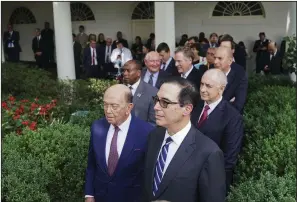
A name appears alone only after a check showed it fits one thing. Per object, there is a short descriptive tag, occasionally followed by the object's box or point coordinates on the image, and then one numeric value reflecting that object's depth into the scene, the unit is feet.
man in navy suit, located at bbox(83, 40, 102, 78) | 32.57
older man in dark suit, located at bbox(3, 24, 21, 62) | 41.19
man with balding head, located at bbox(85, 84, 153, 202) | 8.16
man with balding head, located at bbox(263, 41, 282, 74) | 29.84
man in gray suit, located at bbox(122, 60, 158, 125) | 11.58
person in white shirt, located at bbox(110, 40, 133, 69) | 30.84
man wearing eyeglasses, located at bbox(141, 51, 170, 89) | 14.46
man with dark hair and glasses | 6.56
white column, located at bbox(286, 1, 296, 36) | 29.84
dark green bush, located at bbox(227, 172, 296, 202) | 7.78
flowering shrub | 16.19
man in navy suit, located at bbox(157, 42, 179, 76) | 17.61
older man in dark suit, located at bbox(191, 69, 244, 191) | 9.70
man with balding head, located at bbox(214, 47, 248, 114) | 13.36
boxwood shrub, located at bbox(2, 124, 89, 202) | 9.35
